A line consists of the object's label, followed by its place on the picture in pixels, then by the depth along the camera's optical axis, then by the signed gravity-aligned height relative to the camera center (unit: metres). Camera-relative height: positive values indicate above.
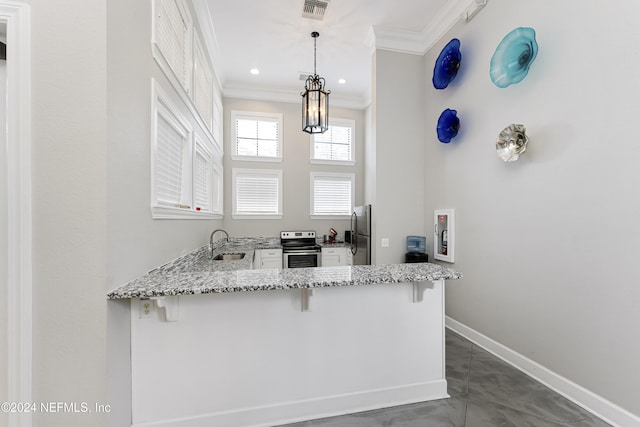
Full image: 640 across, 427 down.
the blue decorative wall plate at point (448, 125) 2.88 +1.02
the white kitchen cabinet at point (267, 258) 4.57 -0.79
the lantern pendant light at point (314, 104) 3.09 +1.35
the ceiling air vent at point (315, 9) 2.82 +2.36
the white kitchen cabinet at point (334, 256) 4.72 -0.78
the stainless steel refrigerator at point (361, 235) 3.54 -0.32
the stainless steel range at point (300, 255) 4.59 -0.73
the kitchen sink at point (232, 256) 3.59 -0.60
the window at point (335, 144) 5.24 +1.47
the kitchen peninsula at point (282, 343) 1.43 -0.81
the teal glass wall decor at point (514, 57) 2.01 +1.31
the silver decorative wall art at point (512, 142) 2.14 +0.63
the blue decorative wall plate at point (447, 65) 2.81 +1.70
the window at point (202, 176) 2.94 +0.50
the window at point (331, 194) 5.24 +0.43
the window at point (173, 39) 1.75 +1.42
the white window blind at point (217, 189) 4.04 +0.45
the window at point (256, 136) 4.93 +1.54
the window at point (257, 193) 4.94 +0.42
